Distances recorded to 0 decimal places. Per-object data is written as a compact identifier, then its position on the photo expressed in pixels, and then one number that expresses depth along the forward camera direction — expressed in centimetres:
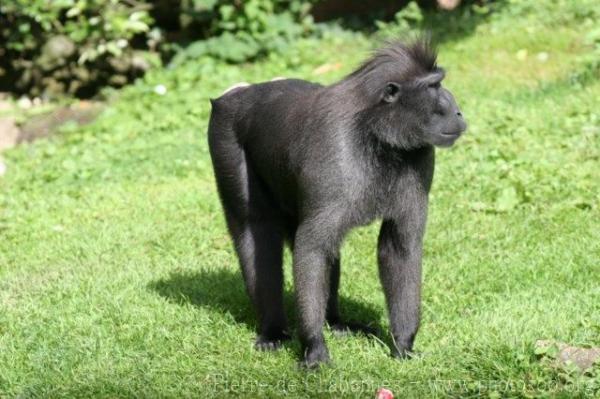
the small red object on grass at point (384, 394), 819
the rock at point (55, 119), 2066
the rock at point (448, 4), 2405
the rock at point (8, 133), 2047
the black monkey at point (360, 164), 884
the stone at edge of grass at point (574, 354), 830
